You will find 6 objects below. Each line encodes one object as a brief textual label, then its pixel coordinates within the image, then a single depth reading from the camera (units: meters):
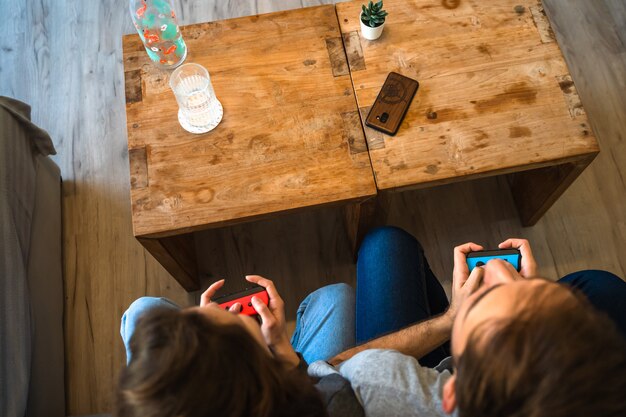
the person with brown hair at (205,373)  0.54
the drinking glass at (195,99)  1.07
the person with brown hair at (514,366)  0.50
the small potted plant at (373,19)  1.12
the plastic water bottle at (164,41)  1.15
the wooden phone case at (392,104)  1.09
